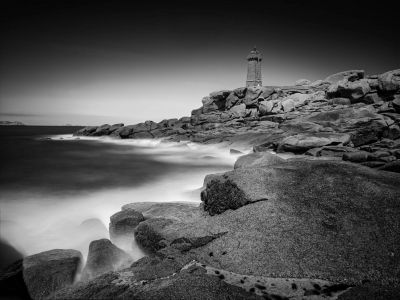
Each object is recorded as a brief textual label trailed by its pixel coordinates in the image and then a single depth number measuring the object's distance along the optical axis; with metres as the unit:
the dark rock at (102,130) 66.19
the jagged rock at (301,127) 24.41
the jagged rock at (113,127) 63.96
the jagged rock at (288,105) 41.53
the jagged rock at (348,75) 45.47
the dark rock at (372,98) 34.38
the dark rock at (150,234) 5.28
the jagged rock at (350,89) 35.81
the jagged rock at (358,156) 10.76
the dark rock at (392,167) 7.25
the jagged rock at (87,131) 71.38
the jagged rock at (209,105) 56.50
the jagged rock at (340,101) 37.19
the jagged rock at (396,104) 25.18
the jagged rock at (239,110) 47.28
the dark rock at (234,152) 26.14
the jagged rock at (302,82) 63.28
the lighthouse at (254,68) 75.19
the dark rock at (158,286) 3.33
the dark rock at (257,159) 10.32
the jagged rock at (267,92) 50.88
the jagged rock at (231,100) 52.53
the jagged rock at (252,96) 50.04
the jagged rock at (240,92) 52.78
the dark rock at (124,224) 6.79
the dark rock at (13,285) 4.75
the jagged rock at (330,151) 15.03
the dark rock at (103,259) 5.21
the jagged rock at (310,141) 17.58
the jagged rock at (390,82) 32.34
